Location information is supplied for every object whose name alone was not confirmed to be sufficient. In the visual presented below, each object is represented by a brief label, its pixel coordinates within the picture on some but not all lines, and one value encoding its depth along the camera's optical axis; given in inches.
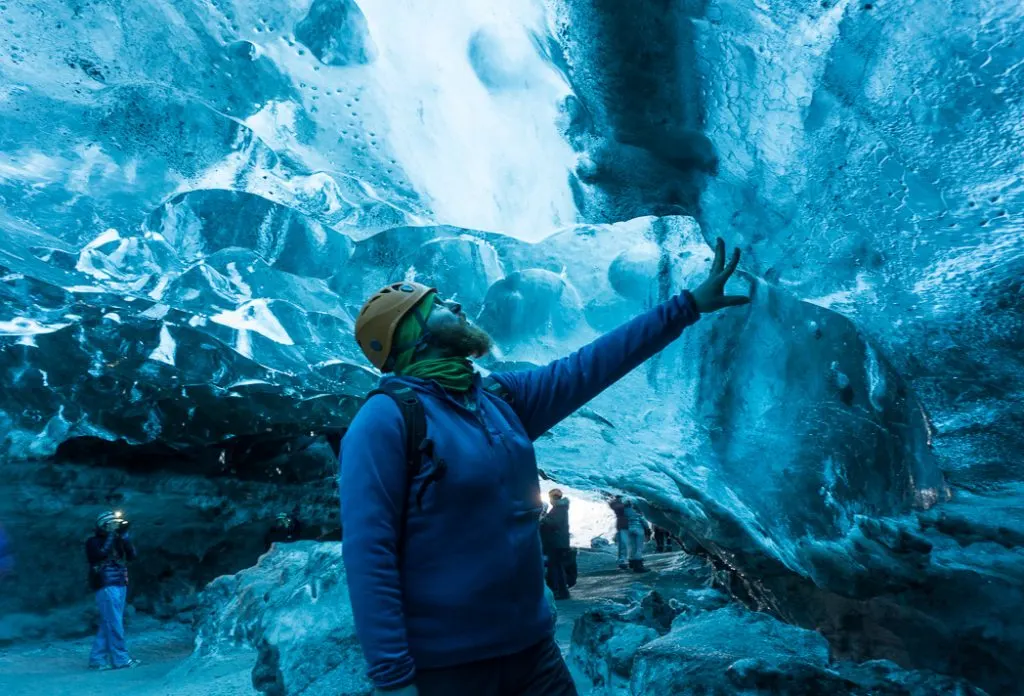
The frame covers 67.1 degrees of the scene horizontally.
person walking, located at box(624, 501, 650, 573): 455.8
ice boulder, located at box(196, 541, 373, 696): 155.3
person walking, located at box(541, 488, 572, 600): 360.5
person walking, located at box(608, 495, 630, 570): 454.3
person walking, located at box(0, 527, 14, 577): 402.9
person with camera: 276.4
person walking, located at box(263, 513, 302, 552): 476.1
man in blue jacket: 57.2
